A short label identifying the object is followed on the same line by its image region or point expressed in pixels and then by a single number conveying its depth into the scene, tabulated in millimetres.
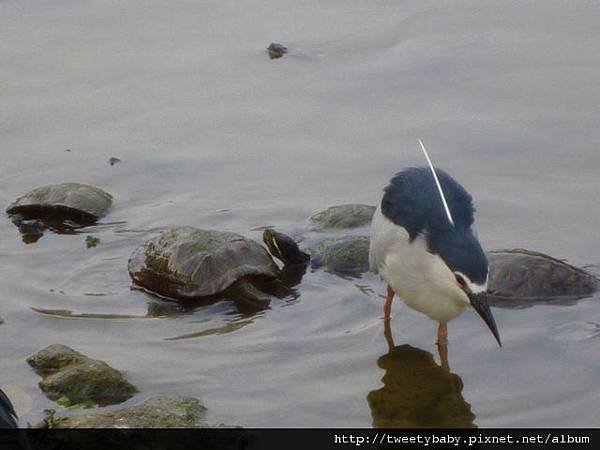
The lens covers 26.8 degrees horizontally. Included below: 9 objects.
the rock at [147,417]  5680
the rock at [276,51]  10180
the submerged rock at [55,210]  7941
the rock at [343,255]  7461
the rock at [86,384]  6066
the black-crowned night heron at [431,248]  6238
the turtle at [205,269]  7133
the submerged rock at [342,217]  7836
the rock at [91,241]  7742
